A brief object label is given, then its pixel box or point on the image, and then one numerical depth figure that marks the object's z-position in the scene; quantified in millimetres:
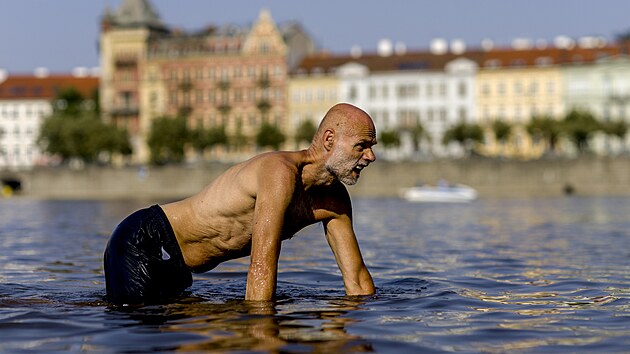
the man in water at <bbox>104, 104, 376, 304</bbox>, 8711
